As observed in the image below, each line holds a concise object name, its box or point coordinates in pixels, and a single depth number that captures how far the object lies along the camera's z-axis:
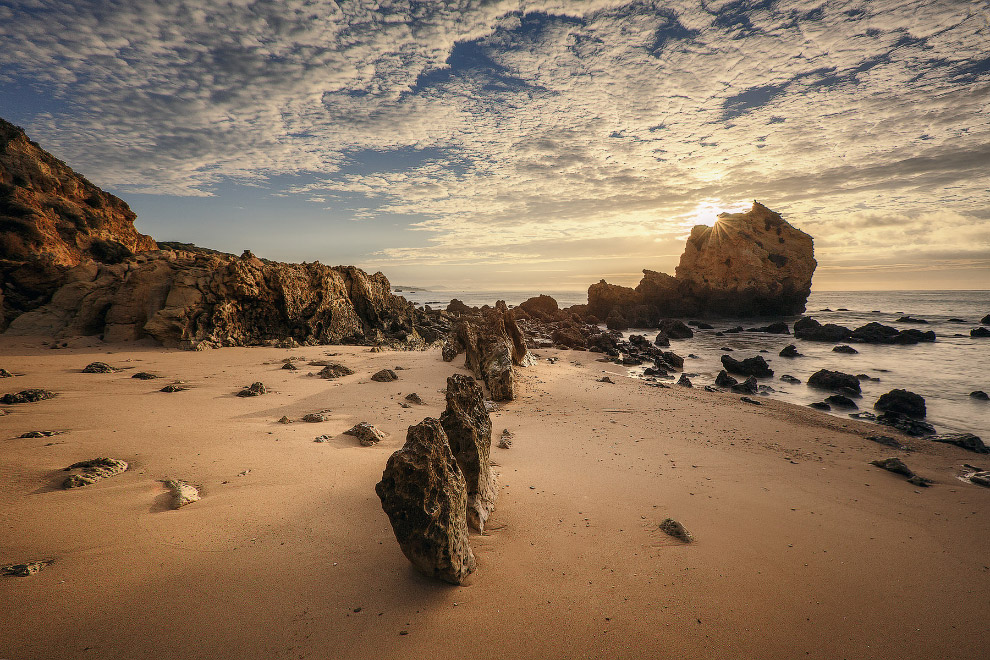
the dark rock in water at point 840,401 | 14.45
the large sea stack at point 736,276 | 52.34
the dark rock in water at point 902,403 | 13.19
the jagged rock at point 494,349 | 11.29
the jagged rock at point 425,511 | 3.40
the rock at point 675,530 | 4.62
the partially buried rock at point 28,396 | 6.97
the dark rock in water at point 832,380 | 16.59
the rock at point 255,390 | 8.90
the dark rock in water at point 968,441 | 9.78
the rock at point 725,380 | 17.09
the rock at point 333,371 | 11.51
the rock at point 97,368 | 9.82
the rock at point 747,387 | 16.34
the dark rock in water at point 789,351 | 25.66
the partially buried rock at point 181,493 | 4.20
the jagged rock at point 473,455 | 4.69
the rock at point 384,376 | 11.51
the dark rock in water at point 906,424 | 11.35
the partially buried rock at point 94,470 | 4.33
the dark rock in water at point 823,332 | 33.62
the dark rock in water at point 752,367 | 19.75
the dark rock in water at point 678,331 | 36.74
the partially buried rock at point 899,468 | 7.32
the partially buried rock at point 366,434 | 6.73
